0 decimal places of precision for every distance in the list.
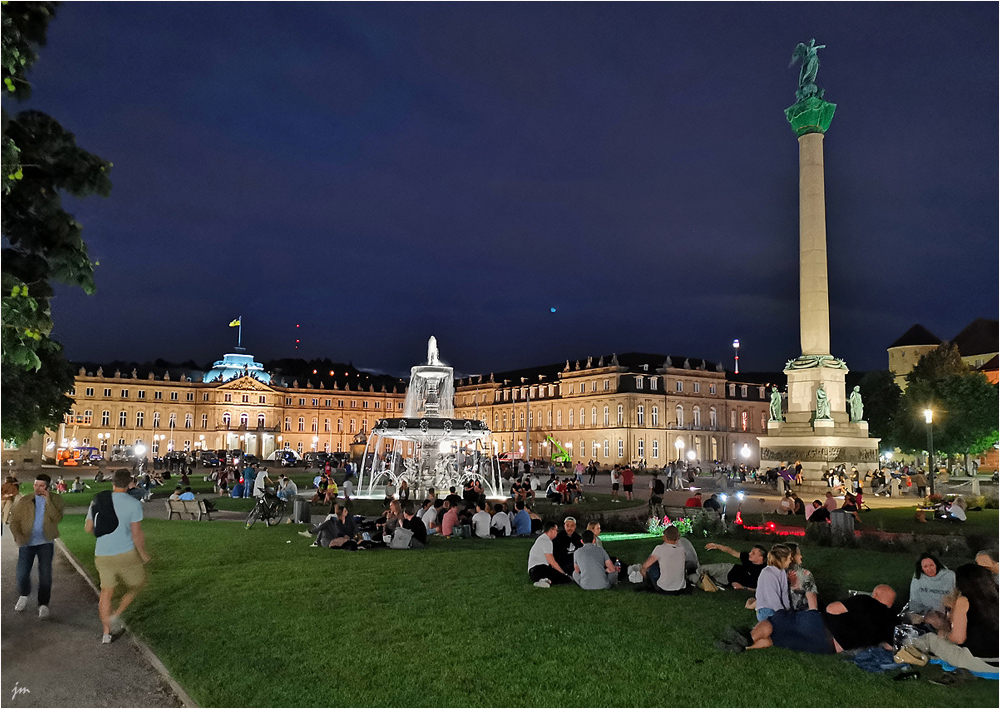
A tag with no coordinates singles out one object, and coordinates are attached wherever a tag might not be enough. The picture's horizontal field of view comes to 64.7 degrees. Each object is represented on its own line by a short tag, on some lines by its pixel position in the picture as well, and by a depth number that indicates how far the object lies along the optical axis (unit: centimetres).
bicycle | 2012
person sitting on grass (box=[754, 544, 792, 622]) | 852
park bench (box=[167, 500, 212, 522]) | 2188
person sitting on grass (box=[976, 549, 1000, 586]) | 824
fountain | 2791
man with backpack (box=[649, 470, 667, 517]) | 2077
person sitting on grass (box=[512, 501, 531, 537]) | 1798
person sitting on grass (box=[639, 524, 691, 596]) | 1061
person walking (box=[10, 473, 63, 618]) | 971
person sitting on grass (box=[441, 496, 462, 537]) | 1734
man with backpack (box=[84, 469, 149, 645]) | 823
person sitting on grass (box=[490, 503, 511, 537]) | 1758
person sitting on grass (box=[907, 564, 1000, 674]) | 722
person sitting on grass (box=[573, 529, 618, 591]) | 1098
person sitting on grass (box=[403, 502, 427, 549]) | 1579
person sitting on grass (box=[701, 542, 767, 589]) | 1107
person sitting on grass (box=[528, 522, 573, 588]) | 1128
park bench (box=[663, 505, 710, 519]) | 2069
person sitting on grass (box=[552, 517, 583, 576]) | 1191
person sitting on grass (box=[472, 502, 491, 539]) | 1731
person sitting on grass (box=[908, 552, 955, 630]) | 838
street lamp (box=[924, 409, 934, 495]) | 2666
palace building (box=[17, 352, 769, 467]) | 9881
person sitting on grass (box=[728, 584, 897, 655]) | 785
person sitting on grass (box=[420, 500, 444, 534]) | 1814
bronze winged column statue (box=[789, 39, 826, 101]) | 3469
